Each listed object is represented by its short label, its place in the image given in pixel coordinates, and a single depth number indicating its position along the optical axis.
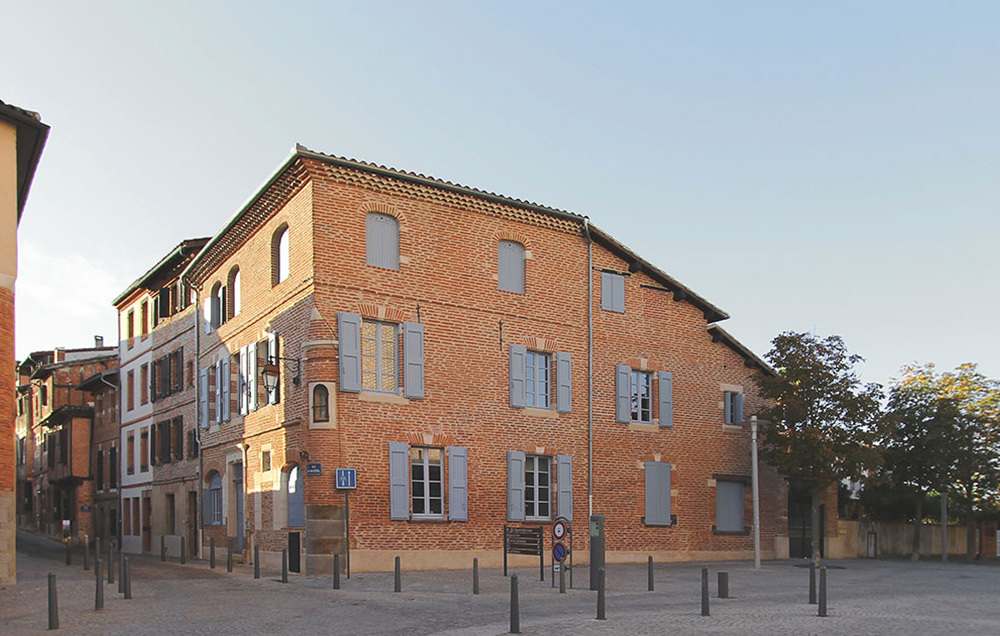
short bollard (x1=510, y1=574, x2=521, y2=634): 11.68
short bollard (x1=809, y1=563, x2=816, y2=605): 15.37
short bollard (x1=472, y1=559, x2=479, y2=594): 16.76
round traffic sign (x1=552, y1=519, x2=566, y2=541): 17.12
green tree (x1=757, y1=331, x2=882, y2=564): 27.09
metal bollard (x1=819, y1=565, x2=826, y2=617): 13.68
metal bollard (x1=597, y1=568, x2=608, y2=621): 12.96
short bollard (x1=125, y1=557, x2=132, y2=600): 16.22
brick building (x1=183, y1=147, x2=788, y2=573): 22.20
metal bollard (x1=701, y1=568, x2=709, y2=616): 13.63
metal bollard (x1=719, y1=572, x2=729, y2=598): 16.41
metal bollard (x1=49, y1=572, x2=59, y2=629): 12.60
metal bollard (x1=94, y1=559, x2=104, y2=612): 14.61
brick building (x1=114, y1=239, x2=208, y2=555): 32.59
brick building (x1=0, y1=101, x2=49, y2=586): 19.38
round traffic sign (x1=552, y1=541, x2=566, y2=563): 17.16
